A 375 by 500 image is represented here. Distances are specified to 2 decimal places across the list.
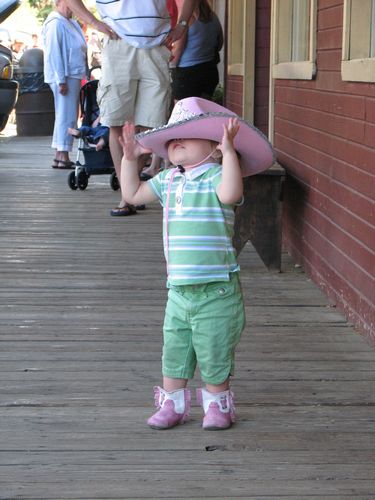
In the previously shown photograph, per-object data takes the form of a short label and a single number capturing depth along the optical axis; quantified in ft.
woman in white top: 55.09
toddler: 17.78
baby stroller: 47.65
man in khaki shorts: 38.53
